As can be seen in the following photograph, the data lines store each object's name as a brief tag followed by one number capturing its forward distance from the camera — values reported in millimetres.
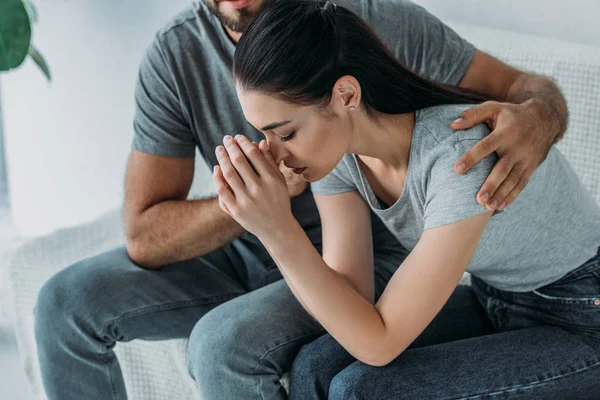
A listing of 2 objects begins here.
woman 1180
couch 1737
